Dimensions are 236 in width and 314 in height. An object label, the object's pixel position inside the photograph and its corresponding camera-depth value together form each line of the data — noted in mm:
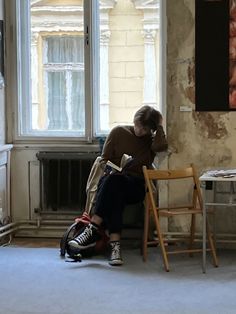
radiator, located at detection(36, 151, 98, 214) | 5645
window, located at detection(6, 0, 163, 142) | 5625
